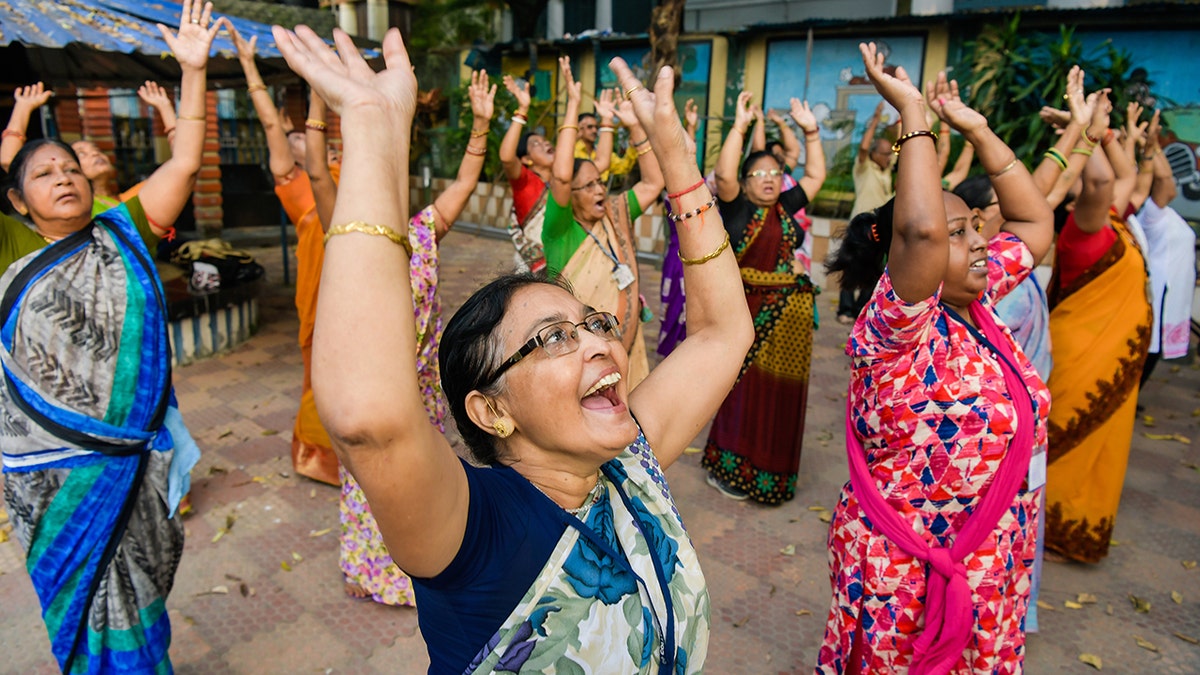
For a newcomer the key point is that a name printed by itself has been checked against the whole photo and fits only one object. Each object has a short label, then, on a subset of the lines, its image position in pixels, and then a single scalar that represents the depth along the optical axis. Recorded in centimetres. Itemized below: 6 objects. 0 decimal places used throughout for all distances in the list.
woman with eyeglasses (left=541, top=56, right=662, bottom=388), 402
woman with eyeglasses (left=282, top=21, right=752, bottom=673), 96
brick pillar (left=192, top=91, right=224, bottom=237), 1080
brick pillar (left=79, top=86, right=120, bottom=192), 1134
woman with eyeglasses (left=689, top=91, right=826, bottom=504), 439
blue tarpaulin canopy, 474
